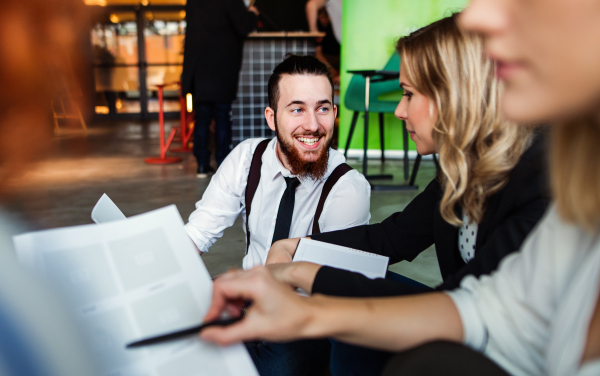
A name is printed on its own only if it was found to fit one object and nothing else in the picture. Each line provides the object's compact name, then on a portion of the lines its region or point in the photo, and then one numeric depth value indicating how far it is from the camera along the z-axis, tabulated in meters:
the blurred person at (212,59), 3.59
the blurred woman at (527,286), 0.38
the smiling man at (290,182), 1.32
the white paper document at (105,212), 0.77
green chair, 3.49
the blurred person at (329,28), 4.91
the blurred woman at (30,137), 0.40
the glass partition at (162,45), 9.38
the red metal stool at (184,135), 5.17
